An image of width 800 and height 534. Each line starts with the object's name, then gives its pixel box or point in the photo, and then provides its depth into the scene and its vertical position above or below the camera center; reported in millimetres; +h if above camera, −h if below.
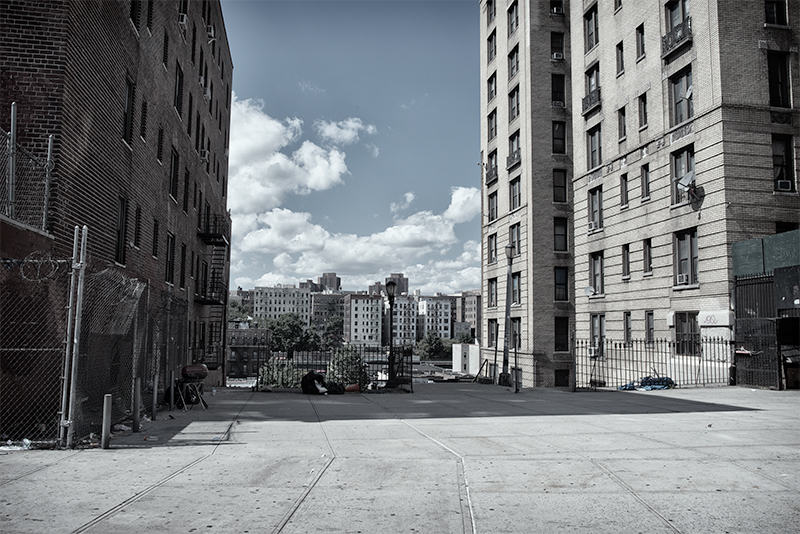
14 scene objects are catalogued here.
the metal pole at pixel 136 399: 10309 -1315
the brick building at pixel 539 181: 39062 +9649
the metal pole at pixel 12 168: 9773 +2511
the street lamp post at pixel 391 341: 21238 -567
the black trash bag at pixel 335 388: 19500 -2057
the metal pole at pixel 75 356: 8406 -459
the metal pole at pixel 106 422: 8570 -1414
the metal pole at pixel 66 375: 8547 -766
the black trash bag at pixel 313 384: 19094 -1900
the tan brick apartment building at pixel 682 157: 22453 +7104
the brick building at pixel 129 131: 11578 +4863
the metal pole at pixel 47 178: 10992 +2682
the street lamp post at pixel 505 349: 22922 -986
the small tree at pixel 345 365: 26064 -1947
